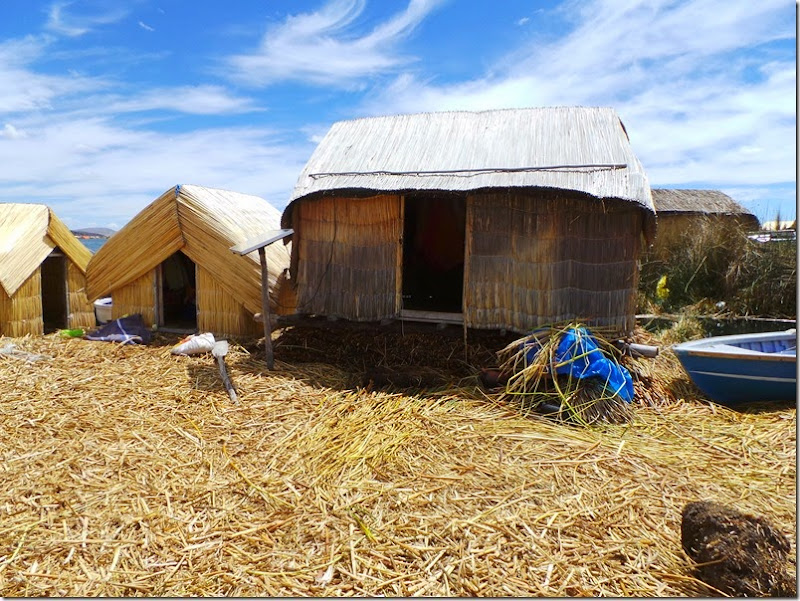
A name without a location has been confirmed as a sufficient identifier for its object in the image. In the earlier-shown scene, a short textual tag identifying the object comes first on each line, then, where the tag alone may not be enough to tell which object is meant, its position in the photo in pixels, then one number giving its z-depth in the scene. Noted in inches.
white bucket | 426.5
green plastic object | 392.2
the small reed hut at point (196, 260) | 354.3
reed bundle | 229.5
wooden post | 289.0
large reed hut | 267.4
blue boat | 258.1
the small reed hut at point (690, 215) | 549.6
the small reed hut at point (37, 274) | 389.4
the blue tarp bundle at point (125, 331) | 363.9
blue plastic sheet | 235.9
